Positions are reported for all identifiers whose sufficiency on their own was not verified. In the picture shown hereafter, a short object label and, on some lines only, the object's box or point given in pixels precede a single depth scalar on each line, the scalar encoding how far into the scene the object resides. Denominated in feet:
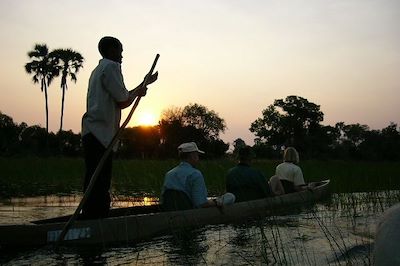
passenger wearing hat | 21.35
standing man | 18.30
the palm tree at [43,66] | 125.29
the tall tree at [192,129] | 241.96
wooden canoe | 16.70
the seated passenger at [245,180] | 25.99
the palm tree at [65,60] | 125.29
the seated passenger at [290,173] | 32.19
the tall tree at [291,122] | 276.21
